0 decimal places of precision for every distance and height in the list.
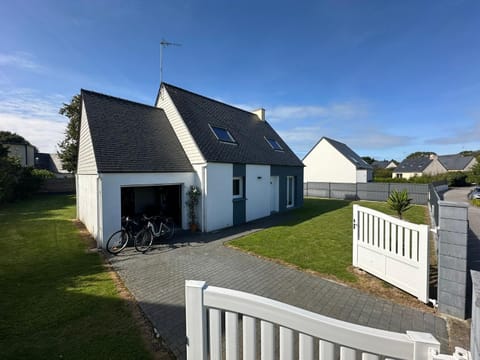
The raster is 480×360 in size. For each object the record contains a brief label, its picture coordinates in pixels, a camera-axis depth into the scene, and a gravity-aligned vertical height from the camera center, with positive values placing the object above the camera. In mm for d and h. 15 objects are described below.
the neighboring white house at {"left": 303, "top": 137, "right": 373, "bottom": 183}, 26922 +1175
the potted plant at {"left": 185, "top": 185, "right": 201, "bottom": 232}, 9969 -1218
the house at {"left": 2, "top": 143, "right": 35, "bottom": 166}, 35975 +3723
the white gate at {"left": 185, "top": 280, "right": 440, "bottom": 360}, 1303 -1007
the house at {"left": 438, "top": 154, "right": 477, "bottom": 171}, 47438 +2809
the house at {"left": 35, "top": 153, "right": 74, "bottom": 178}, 40625 +2230
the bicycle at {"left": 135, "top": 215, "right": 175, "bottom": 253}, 7941 -2166
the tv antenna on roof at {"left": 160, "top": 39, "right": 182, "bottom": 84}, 13359 +7674
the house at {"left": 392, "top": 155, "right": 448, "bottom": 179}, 46969 +1628
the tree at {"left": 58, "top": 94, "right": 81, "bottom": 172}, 25938 +4080
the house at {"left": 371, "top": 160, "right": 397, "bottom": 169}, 69475 +3443
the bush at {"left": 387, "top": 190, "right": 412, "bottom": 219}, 10500 -1245
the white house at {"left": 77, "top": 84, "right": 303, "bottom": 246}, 8297 +481
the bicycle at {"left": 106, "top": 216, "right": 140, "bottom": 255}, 7653 -2162
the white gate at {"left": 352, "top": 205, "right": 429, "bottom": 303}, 4398 -1677
